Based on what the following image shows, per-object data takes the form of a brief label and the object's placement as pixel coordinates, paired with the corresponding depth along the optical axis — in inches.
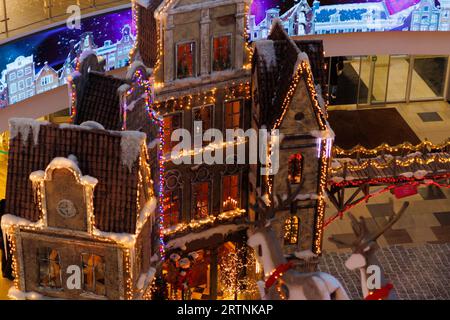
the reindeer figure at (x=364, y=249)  1197.7
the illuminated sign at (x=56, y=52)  1753.2
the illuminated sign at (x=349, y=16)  2055.9
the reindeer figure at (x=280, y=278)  1185.4
